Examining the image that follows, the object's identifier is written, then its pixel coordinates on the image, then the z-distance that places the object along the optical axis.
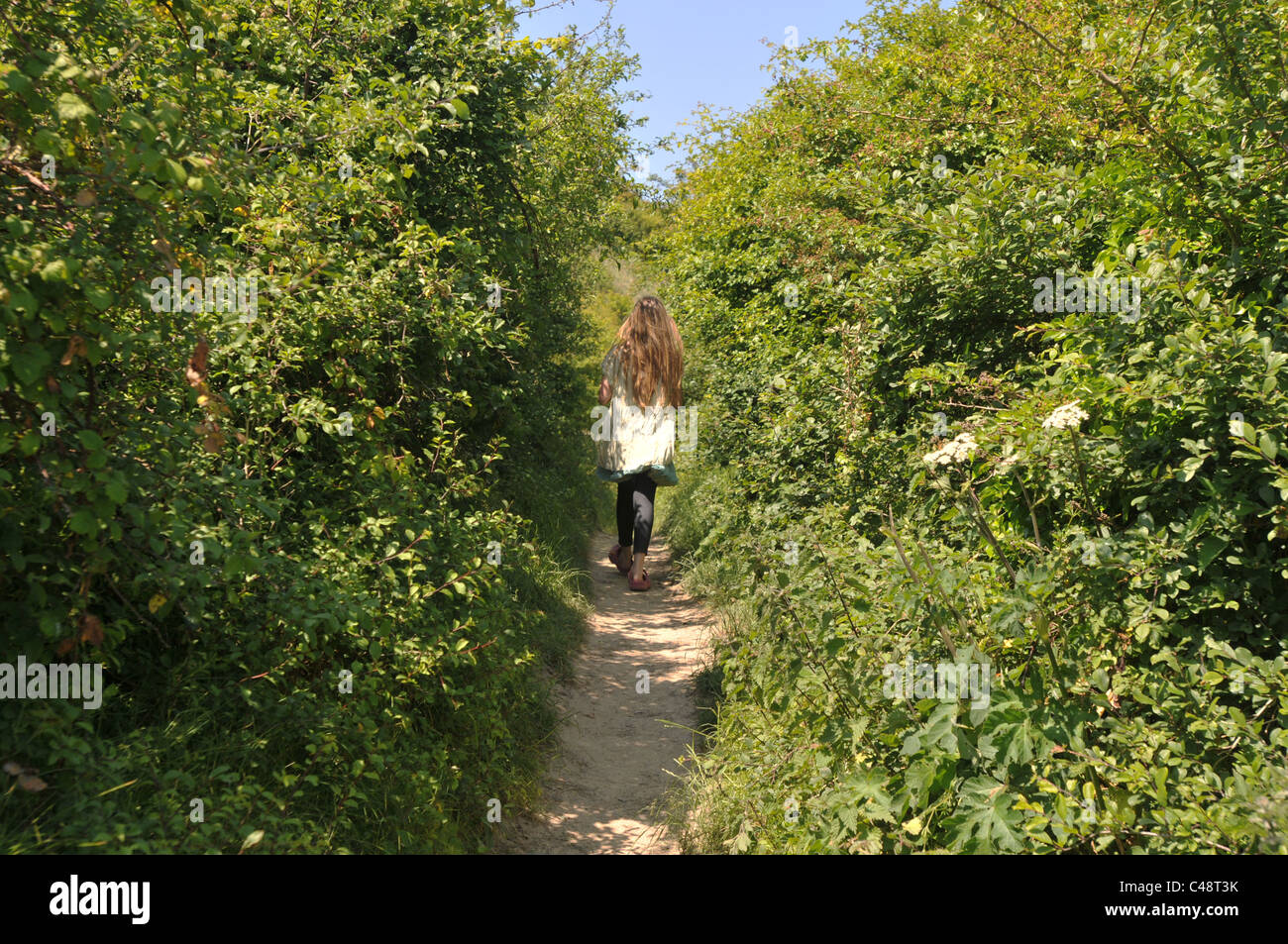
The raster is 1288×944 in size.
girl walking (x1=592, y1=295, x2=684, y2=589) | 7.80
